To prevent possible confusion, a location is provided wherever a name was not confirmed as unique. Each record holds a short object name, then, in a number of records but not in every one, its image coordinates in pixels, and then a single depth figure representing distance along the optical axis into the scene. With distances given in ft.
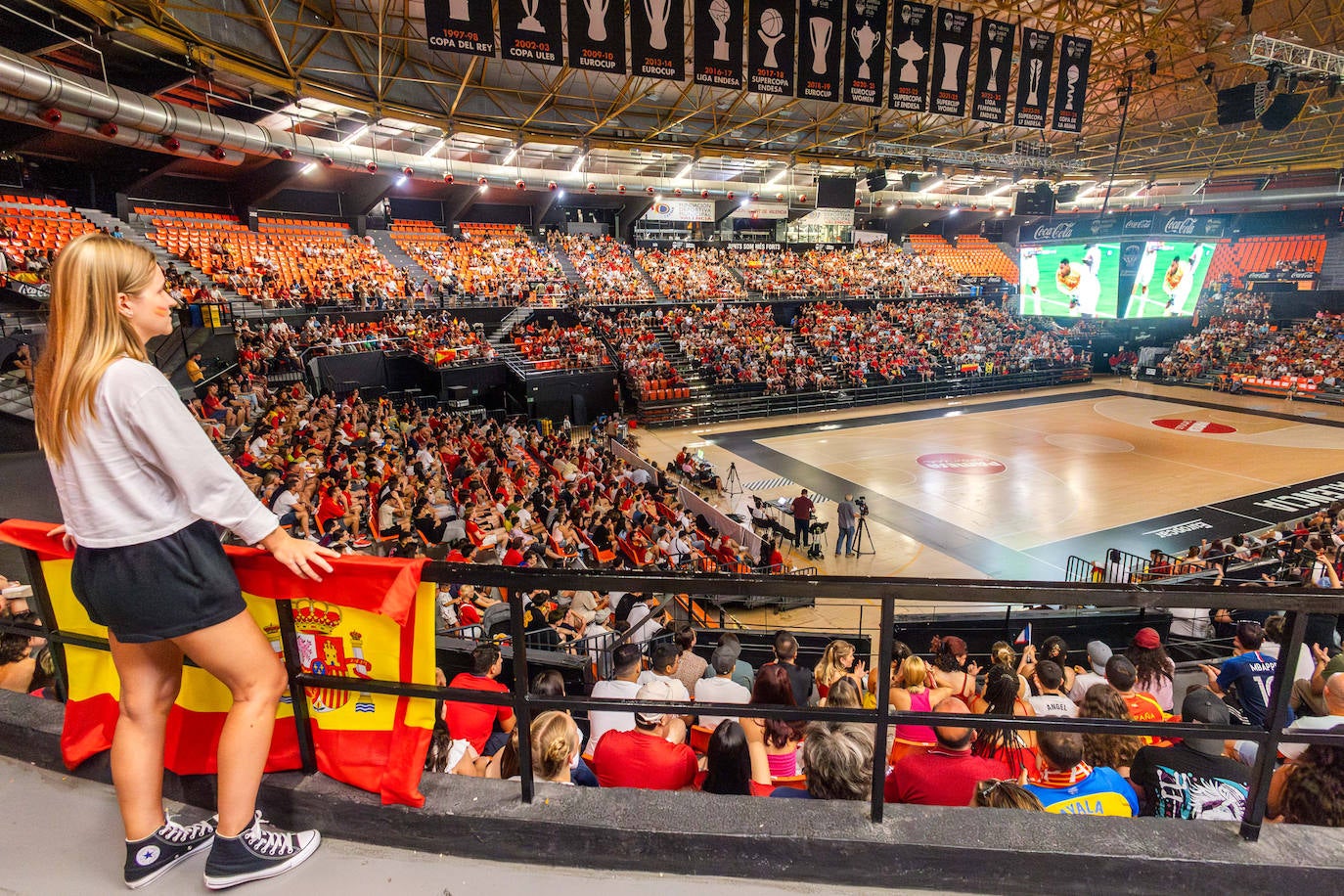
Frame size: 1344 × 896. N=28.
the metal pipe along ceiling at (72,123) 40.60
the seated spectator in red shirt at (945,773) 7.52
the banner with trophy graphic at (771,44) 29.40
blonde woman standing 5.23
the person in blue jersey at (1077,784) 7.75
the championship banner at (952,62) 32.48
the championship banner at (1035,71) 35.70
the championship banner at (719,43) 28.63
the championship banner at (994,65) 33.76
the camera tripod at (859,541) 38.96
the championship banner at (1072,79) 36.70
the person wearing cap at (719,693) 10.68
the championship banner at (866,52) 30.91
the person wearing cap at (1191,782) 7.82
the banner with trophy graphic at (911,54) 31.78
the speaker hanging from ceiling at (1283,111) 45.01
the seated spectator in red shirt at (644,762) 7.94
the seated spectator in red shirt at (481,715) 9.57
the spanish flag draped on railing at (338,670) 6.49
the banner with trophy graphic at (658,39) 27.94
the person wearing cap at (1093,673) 14.74
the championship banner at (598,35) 27.07
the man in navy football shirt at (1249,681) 13.41
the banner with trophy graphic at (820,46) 30.63
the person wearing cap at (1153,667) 14.82
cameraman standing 38.55
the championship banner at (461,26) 25.41
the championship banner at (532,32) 26.25
